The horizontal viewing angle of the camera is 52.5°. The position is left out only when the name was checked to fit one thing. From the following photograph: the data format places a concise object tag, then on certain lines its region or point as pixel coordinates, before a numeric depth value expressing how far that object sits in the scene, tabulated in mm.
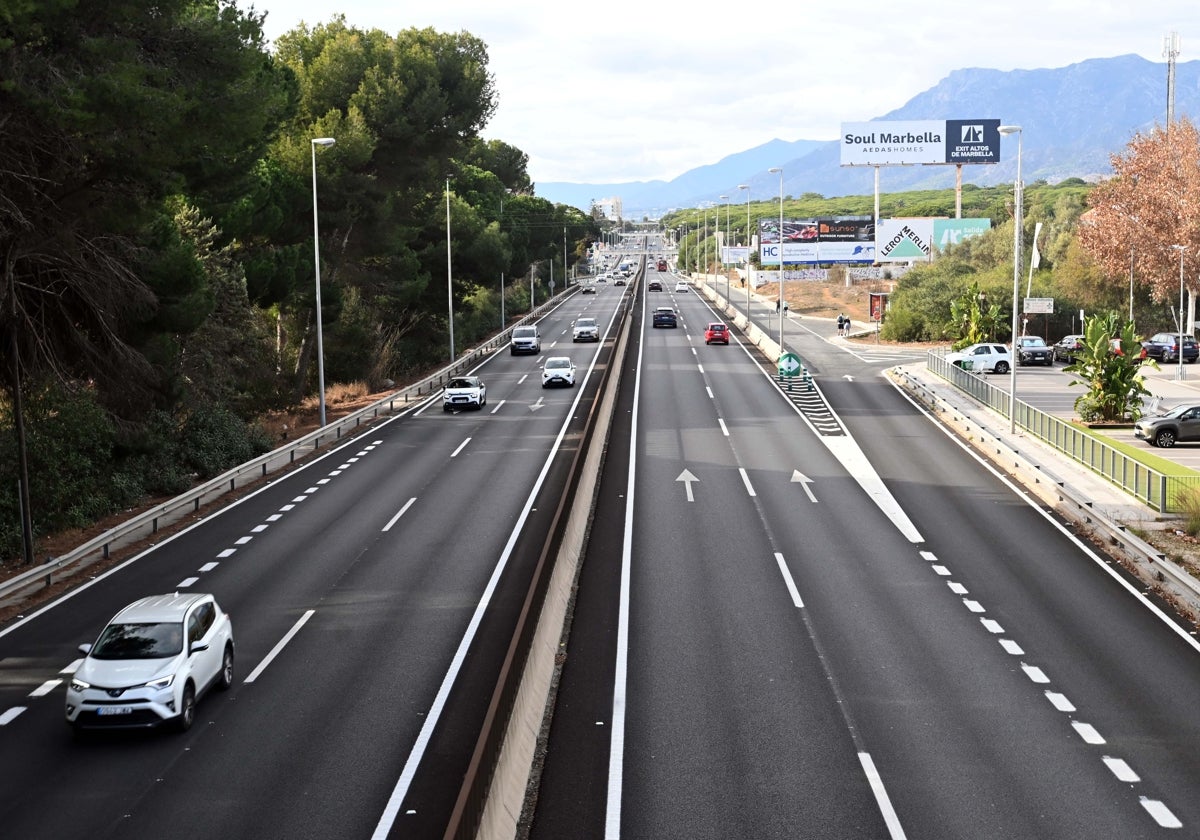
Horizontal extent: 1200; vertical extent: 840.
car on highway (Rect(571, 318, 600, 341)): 75375
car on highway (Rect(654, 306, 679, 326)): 84500
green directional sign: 54281
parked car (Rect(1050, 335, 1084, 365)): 63106
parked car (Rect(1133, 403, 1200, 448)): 37812
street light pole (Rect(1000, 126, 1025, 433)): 37950
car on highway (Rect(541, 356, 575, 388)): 53812
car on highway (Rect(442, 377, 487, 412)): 47531
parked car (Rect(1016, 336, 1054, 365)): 62062
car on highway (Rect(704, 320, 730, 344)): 72625
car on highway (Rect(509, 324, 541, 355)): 70062
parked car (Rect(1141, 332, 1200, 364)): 64062
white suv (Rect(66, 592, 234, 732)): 14797
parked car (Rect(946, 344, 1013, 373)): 56094
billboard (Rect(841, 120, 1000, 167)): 115625
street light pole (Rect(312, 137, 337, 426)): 40438
